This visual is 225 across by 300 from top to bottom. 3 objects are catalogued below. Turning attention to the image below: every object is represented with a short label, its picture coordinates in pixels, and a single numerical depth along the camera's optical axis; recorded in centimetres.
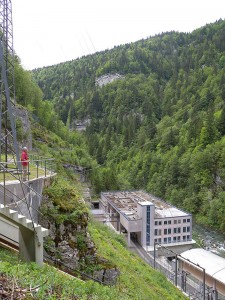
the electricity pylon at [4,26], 1337
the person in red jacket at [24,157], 1081
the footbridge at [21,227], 774
